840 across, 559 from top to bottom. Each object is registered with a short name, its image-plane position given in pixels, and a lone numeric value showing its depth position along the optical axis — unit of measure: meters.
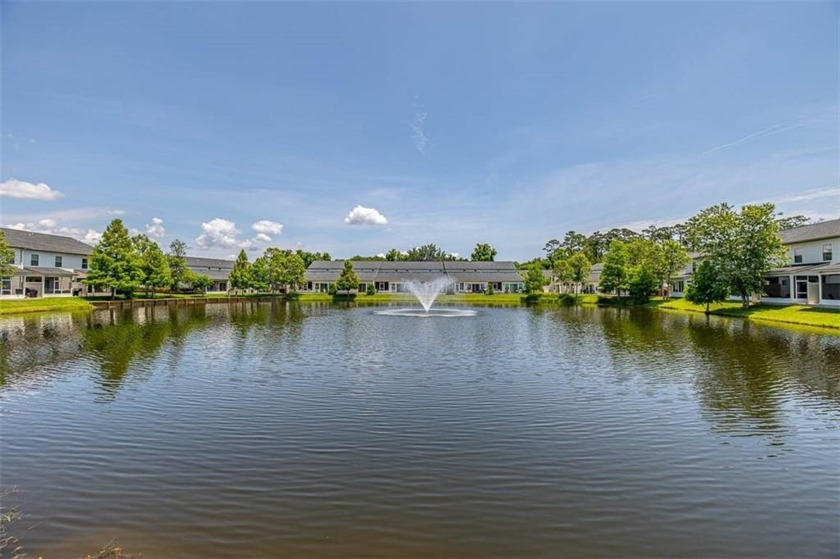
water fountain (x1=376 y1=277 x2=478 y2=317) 61.89
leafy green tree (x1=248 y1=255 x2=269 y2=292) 66.00
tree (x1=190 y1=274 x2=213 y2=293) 63.05
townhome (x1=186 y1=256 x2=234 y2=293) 75.19
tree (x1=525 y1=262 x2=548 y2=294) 63.41
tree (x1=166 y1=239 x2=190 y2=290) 58.87
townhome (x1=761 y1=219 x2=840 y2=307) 32.03
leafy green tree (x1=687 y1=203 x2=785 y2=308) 34.81
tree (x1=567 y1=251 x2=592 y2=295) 62.53
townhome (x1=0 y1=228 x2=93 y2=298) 41.72
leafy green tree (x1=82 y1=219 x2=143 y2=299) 44.34
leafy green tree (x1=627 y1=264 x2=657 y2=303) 50.66
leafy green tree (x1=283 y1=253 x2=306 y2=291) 67.25
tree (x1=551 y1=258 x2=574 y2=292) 63.21
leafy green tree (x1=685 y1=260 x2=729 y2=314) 36.09
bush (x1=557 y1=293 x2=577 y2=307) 55.47
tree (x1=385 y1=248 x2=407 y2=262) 101.19
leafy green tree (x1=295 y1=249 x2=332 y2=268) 94.44
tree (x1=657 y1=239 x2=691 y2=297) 50.16
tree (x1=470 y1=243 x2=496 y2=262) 100.31
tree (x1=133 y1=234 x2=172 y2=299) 50.06
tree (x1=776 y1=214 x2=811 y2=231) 76.35
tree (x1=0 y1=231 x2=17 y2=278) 35.44
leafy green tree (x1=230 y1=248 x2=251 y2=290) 64.81
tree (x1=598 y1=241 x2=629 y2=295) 54.50
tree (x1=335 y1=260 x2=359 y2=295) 63.53
